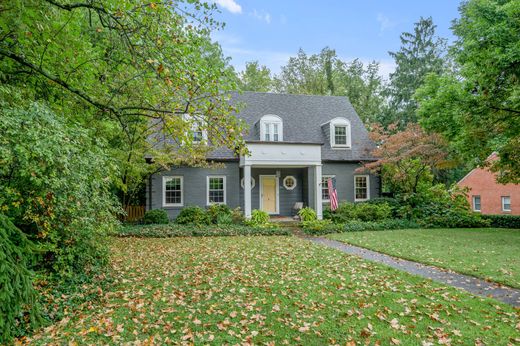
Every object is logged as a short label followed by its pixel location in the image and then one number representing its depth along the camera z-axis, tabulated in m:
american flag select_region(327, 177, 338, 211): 15.51
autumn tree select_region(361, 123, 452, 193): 16.17
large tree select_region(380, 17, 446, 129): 29.66
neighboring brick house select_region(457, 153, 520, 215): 23.00
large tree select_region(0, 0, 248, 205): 5.50
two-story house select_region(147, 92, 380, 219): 16.47
